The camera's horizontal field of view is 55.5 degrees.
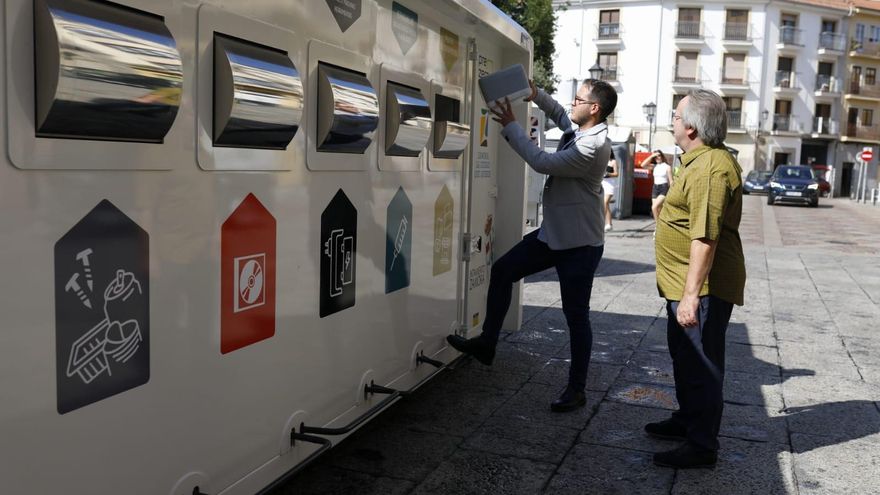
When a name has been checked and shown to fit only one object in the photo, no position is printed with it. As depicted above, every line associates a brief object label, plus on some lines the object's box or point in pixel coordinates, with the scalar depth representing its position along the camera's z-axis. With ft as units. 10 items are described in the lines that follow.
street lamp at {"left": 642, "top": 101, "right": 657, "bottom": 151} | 103.35
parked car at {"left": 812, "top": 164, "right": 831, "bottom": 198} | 153.37
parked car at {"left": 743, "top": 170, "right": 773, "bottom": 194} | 140.35
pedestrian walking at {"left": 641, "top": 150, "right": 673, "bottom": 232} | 50.65
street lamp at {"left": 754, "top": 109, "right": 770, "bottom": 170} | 176.30
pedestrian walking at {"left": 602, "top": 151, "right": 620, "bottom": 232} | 49.85
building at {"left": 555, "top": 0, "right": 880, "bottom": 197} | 173.47
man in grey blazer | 14.67
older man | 12.17
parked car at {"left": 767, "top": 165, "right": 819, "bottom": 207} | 104.06
